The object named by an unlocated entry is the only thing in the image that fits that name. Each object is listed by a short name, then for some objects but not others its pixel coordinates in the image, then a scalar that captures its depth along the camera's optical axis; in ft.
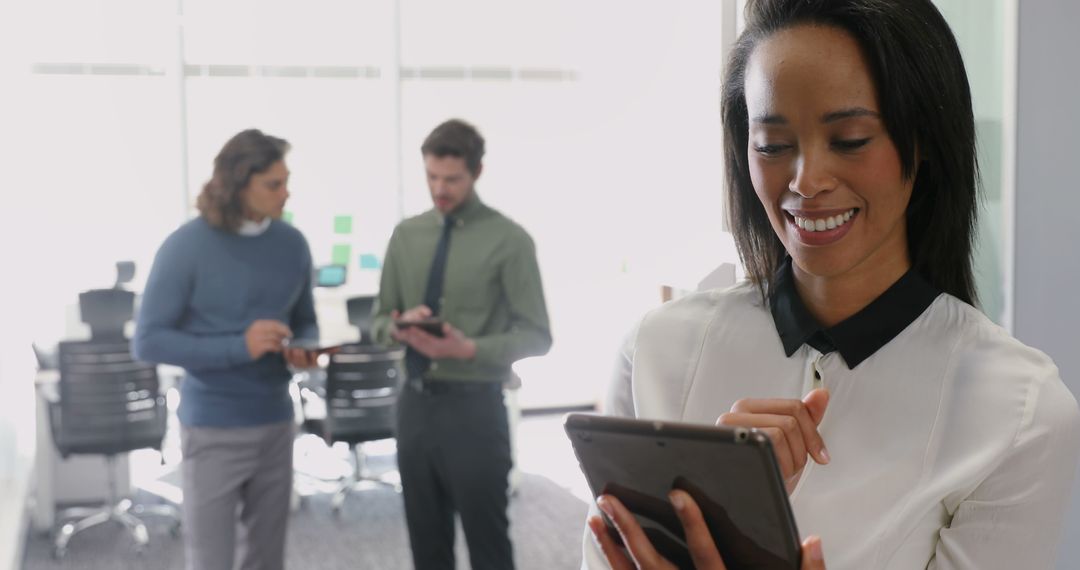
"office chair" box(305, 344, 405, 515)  18.79
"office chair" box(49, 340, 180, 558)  17.29
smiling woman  3.84
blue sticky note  27.81
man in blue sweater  11.35
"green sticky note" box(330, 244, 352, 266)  27.66
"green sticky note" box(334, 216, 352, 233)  27.76
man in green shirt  11.53
